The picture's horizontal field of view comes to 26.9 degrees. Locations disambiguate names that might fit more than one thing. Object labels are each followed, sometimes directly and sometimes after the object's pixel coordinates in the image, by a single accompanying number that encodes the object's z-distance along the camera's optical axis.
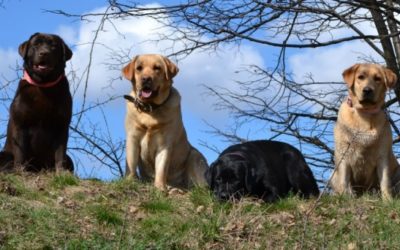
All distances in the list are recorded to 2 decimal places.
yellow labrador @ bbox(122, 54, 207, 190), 8.91
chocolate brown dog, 8.78
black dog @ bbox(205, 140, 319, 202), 8.00
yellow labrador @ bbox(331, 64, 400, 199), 9.03
